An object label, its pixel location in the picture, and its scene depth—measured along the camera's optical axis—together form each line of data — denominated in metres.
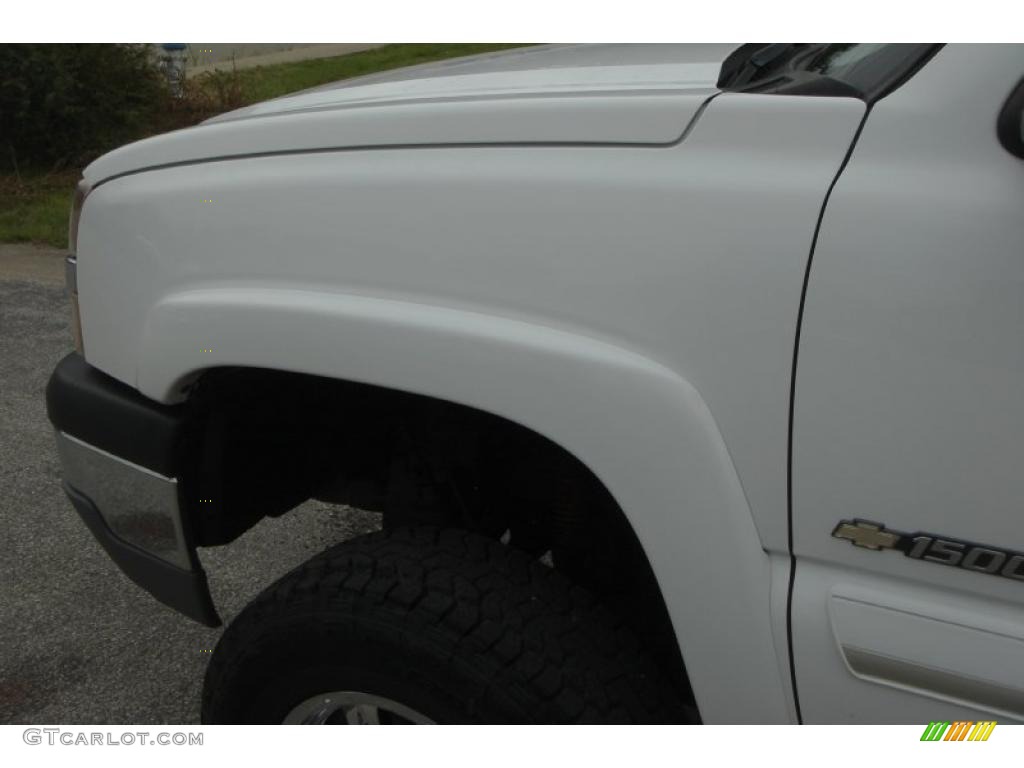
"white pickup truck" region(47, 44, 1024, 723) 1.18
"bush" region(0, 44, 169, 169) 8.55
